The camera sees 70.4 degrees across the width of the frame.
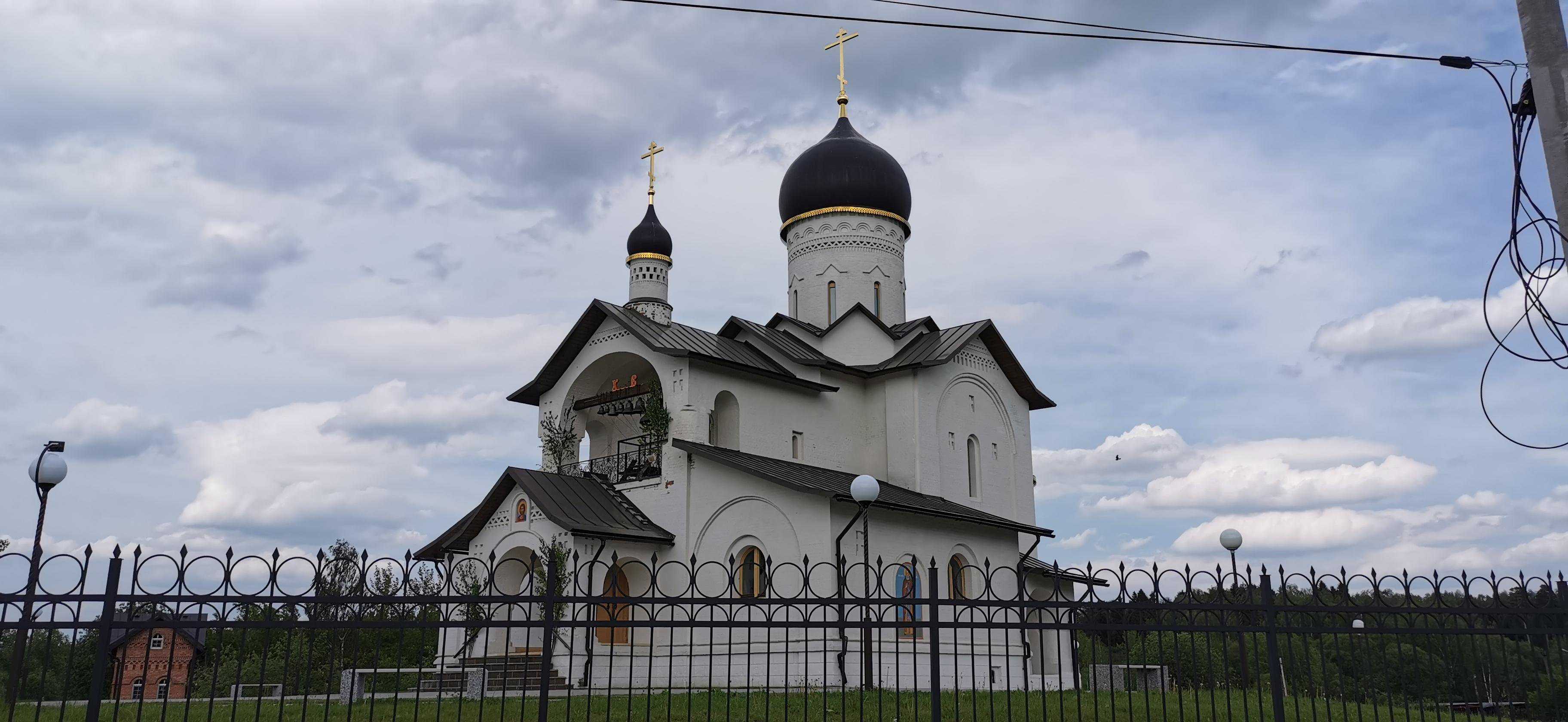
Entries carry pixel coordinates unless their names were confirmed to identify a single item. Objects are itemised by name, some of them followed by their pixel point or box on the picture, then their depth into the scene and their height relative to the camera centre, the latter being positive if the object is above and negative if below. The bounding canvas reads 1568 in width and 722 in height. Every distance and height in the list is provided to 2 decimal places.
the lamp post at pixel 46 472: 7.88 +1.12
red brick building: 25.03 -0.80
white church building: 16.78 +3.40
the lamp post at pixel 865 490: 10.60 +1.36
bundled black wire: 6.07 +2.27
